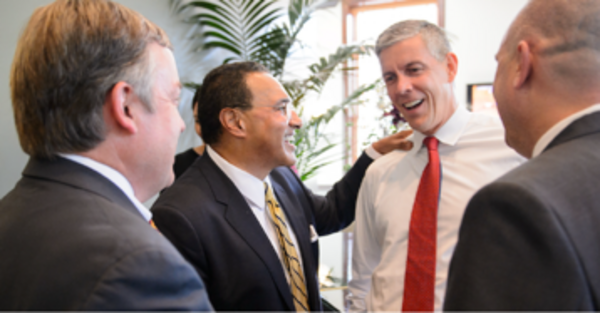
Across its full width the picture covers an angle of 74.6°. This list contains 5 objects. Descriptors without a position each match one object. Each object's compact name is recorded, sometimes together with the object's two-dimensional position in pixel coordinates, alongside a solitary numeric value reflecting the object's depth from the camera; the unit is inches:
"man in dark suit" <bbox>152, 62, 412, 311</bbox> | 54.1
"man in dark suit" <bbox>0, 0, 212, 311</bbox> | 25.7
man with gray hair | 56.3
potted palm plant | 133.7
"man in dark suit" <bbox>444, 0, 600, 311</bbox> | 26.3
